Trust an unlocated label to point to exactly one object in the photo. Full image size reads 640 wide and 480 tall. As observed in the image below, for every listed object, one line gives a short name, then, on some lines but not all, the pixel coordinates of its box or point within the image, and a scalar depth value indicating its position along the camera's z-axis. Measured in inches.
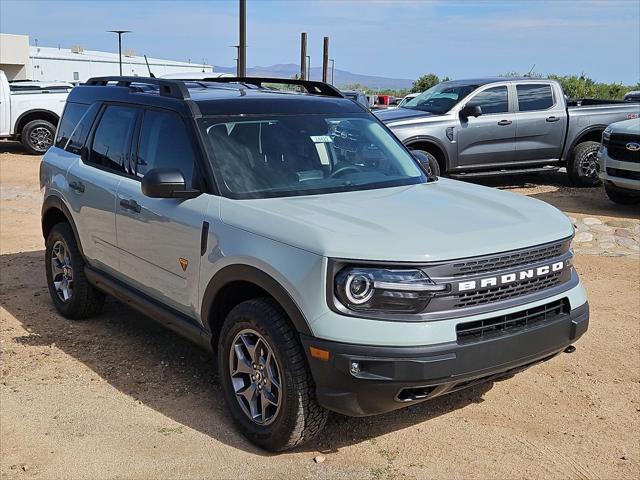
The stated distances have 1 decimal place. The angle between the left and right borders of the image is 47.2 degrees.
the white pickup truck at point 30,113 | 649.6
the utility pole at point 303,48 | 957.3
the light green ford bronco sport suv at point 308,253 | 129.4
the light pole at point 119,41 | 1344.4
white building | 1614.2
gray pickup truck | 450.6
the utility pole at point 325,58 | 1126.4
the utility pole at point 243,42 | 741.3
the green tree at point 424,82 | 1592.3
